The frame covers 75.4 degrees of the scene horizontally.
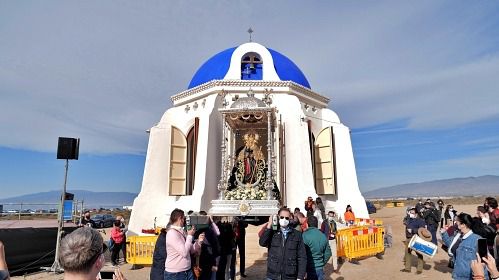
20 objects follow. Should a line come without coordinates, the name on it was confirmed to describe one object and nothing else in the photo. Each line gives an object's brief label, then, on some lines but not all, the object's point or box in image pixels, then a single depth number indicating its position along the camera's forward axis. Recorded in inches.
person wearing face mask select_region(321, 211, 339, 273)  337.1
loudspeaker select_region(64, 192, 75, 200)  378.5
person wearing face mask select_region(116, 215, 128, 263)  393.3
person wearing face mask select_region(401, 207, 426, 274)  319.8
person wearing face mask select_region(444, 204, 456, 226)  611.6
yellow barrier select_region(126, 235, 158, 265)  363.9
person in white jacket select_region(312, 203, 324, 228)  360.5
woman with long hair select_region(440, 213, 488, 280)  153.9
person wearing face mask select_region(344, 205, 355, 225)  502.1
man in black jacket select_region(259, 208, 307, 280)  170.1
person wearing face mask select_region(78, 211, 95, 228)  452.7
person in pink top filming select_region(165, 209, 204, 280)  158.2
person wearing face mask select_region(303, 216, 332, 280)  190.4
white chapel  536.4
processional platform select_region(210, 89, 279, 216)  479.2
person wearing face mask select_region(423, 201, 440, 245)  408.5
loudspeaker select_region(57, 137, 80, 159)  366.6
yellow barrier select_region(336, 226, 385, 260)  371.2
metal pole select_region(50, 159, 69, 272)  353.7
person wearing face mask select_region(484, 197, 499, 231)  237.6
